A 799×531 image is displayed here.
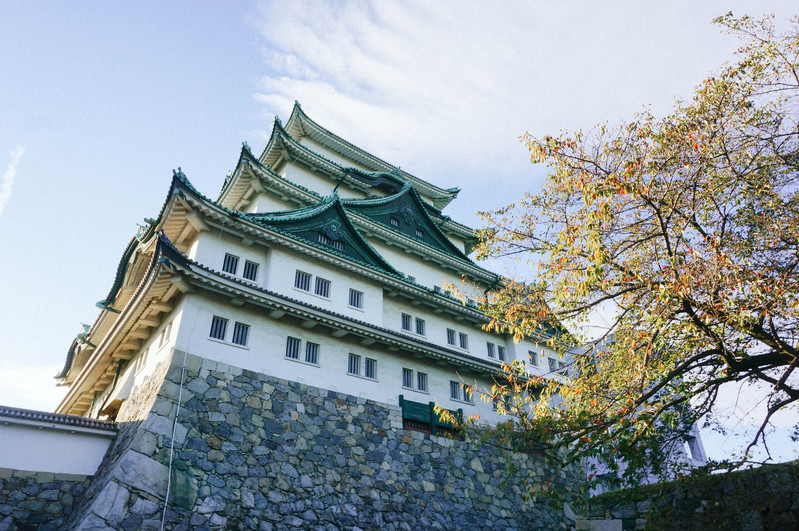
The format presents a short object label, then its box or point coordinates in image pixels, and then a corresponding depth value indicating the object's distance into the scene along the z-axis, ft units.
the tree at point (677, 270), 28.30
